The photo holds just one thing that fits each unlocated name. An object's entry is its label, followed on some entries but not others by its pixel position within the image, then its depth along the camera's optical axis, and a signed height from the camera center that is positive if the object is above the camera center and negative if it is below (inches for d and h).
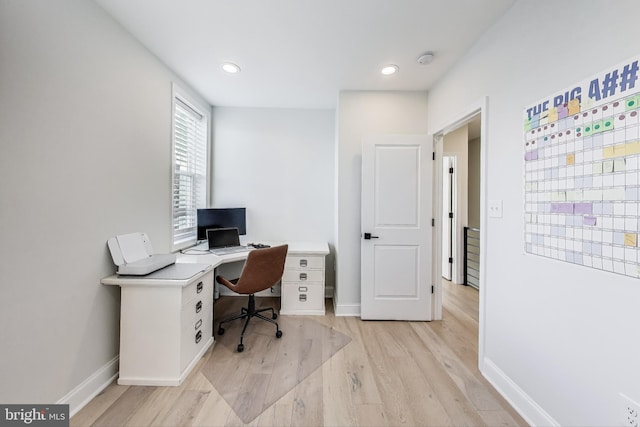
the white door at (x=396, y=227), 106.3 -4.9
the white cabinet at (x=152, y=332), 68.5 -32.1
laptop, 111.0 -12.2
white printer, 69.6 -12.7
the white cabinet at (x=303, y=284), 113.9 -31.1
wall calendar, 40.5 +8.4
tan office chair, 88.7 -21.3
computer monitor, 115.1 -2.4
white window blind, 105.0 +21.2
